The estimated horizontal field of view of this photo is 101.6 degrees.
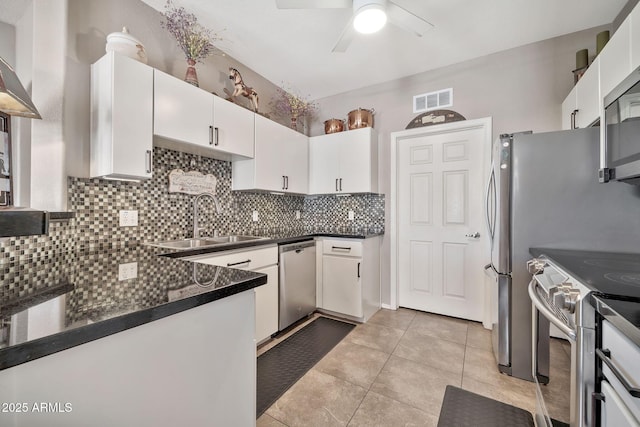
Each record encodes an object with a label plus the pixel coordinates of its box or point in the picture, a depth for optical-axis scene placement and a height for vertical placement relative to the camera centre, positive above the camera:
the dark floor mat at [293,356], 1.70 -1.13
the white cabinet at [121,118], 1.57 +0.60
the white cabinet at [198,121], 1.80 +0.73
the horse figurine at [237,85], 2.42 +1.22
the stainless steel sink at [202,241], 1.98 -0.23
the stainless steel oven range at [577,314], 0.85 -0.38
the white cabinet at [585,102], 1.71 +0.84
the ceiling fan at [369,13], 1.69 +1.37
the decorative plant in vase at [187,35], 1.98 +1.38
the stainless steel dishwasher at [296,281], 2.45 -0.67
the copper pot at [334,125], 3.21 +1.11
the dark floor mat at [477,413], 1.44 -1.14
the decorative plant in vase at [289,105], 3.16 +1.35
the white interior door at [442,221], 2.73 -0.06
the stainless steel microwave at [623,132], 1.12 +0.40
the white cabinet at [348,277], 2.71 -0.67
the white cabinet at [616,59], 1.39 +0.90
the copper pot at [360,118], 3.05 +1.14
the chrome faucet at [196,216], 2.27 -0.02
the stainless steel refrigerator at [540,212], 1.55 +0.02
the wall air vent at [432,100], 2.83 +1.28
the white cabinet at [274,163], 2.54 +0.54
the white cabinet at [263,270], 1.98 -0.49
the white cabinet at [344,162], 2.99 +0.63
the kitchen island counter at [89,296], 0.51 -0.23
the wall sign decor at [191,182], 2.14 +0.28
